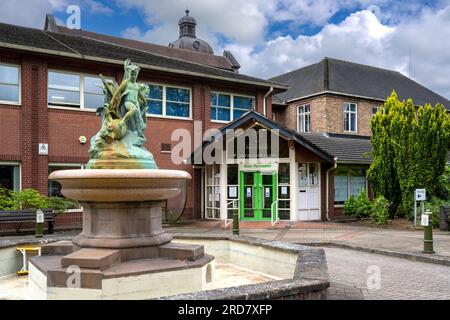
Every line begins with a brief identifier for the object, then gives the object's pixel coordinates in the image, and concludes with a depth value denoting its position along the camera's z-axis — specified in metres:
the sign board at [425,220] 10.76
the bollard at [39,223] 11.81
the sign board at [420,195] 15.55
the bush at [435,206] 16.75
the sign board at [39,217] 11.76
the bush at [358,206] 20.12
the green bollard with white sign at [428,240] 10.31
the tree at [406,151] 17.34
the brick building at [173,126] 16.52
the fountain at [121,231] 5.76
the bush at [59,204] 15.75
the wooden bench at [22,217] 14.01
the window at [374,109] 29.25
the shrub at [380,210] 18.02
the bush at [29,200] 15.06
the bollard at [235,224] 13.11
